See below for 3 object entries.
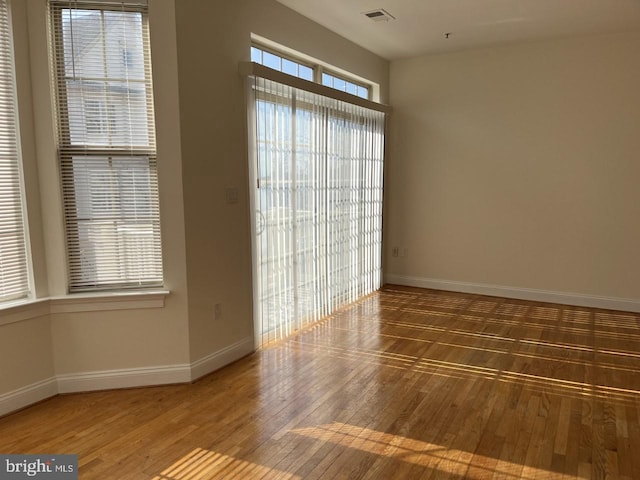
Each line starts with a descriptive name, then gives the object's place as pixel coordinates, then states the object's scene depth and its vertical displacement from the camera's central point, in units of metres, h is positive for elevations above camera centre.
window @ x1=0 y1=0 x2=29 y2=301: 2.82 -0.05
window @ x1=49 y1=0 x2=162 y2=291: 3.00 +0.22
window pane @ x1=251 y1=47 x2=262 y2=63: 3.88 +0.97
